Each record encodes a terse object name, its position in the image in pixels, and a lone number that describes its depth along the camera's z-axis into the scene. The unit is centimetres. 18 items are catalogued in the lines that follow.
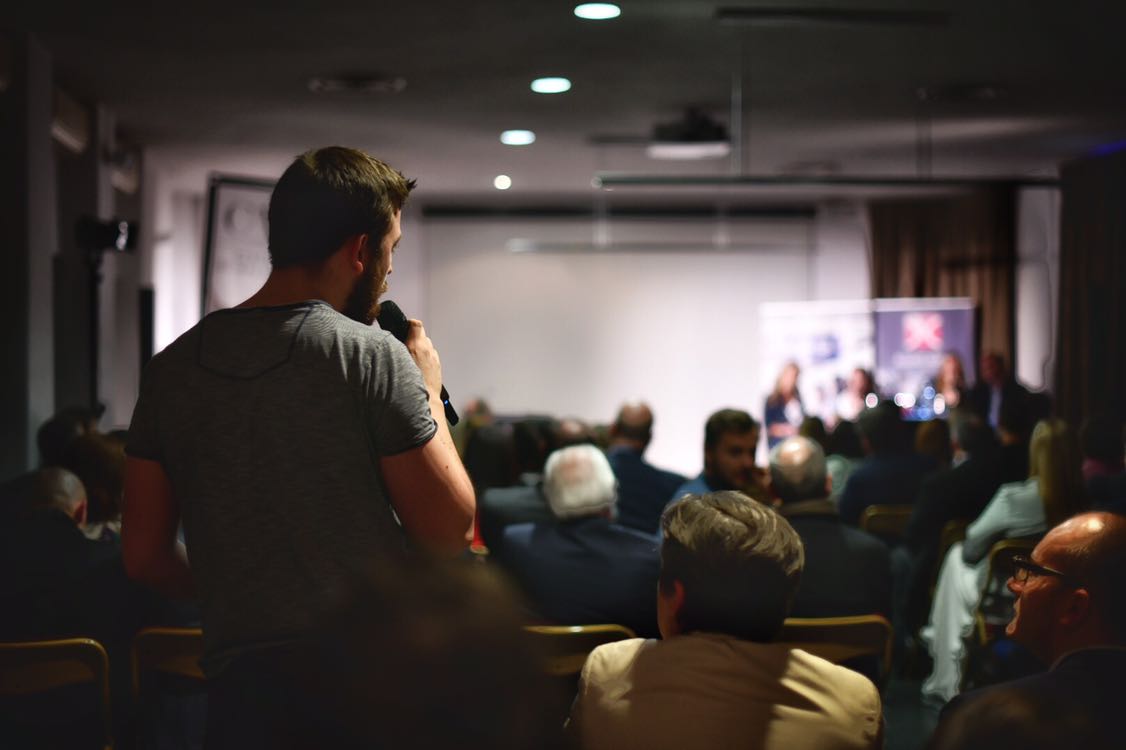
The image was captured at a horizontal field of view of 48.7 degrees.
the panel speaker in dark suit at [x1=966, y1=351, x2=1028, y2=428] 1024
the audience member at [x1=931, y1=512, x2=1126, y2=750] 119
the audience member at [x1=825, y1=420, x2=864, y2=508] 695
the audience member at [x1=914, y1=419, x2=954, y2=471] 630
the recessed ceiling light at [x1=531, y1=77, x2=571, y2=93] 732
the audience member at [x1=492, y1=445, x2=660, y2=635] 317
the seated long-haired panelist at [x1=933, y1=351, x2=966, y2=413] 1060
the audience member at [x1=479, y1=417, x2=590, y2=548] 425
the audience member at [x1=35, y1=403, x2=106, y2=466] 472
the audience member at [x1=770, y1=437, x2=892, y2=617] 340
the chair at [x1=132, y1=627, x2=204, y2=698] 298
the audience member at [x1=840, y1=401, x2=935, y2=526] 579
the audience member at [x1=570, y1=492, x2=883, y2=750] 173
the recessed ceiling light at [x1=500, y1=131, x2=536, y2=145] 924
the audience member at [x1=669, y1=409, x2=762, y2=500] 440
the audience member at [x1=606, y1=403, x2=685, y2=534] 486
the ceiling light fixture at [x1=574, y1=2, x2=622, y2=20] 564
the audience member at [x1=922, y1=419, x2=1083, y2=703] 444
